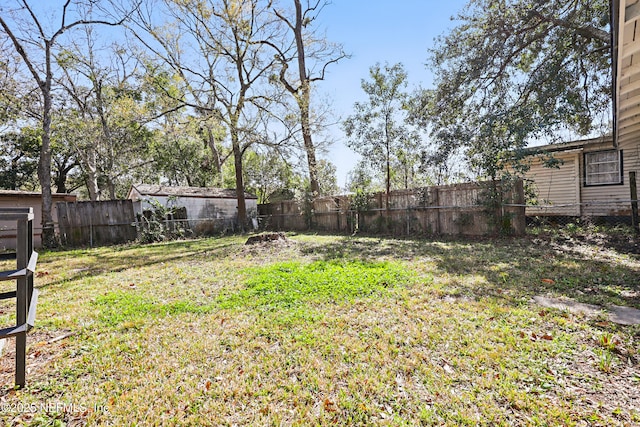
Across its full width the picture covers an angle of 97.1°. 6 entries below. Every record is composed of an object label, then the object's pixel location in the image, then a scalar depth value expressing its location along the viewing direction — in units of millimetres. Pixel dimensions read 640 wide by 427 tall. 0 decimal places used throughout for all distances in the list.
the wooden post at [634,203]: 6895
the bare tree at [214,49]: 10812
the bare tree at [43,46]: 9414
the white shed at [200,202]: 12042
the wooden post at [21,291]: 1845
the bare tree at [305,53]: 13328
